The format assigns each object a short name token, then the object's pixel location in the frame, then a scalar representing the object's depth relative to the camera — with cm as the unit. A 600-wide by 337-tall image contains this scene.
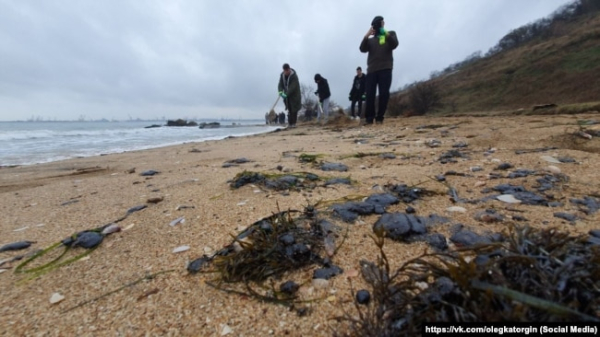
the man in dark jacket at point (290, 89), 983
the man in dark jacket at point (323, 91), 1138
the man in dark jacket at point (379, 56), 612
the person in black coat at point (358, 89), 1163
